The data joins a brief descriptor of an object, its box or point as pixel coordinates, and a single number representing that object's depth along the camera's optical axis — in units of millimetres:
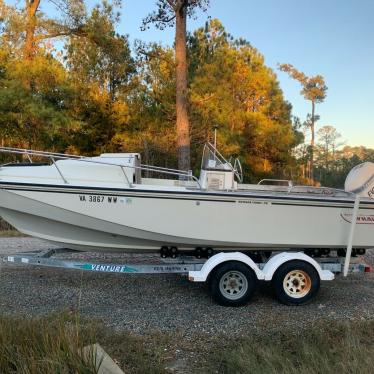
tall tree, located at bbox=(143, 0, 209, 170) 14375
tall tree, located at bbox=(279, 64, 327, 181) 44469
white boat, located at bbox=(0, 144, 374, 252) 6316
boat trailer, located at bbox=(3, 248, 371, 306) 6316
